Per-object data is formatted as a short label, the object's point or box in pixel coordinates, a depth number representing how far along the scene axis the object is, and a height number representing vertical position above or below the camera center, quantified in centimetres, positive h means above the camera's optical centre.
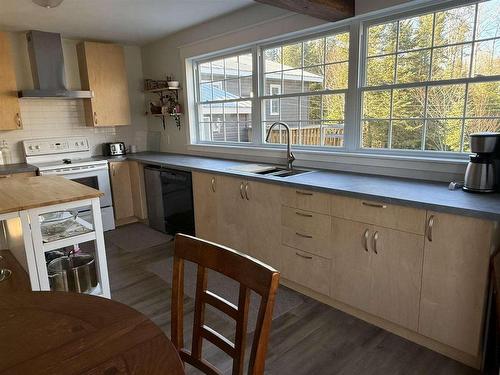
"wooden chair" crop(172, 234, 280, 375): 90 -52
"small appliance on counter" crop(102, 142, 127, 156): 459 -32
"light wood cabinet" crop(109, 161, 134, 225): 429 -81
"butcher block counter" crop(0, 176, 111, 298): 192 -63
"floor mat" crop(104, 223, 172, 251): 379 -130
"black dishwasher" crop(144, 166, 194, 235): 360 -85
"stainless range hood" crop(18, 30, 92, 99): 387 +67
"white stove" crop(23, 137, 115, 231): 387 -43
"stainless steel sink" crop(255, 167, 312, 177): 294 -45
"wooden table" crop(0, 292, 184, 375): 84 -57
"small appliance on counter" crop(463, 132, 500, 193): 191 -26
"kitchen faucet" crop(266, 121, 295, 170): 303 -30
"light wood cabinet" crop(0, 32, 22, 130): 367 +37
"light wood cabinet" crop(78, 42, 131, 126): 424 +52
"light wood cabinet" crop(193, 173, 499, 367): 177 -86
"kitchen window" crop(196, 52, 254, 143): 373 +26
